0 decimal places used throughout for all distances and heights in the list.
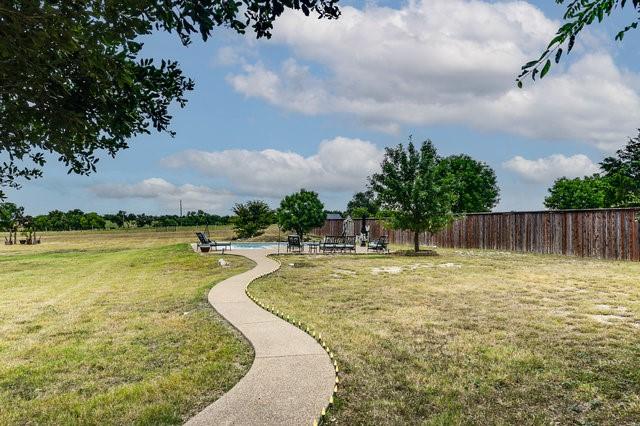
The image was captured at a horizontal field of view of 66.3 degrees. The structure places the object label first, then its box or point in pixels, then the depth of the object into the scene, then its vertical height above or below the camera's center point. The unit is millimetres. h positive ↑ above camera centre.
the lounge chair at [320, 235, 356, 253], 24148 -954
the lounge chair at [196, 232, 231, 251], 24189 -782
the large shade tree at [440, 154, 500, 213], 55500 +4950
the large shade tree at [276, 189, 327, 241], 36500 +1074
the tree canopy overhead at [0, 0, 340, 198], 3316 +1257
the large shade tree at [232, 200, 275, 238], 41188 +630
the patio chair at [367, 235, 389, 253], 25438 -1025
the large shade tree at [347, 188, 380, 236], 62512 +3875
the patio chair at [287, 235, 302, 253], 24531 -785
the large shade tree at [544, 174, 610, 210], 54156 +3788
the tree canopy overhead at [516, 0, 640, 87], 3154 +1350
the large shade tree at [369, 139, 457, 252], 23062 +1764
